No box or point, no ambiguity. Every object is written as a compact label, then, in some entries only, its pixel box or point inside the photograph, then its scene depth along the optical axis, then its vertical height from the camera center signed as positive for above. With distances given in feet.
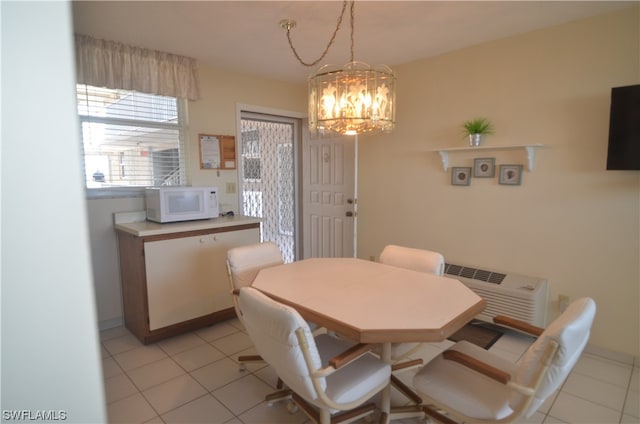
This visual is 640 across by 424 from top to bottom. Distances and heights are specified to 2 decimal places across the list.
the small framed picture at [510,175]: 9.05 +0.03
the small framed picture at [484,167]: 9.55 +0.26
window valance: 8.66 +3.02
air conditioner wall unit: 8.58 -3.03
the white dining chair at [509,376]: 4.01 -2.68
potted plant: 9.38 +1.29
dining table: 4.69 -2.03
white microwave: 9.14 -0.69
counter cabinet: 8.67 -2.71
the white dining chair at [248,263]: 7.39 -1.94
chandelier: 5.71 +1.35
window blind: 9.16 +1.17
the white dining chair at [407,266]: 6.48 -2.01
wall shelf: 8.66 +0.75
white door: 12.93 -0.76
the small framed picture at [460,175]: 10.03 +0.04
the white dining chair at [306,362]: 4.43 -2.51
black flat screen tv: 7.00 +0.97
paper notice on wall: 11.01 +0.88
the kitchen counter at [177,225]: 8.49 -1.26
